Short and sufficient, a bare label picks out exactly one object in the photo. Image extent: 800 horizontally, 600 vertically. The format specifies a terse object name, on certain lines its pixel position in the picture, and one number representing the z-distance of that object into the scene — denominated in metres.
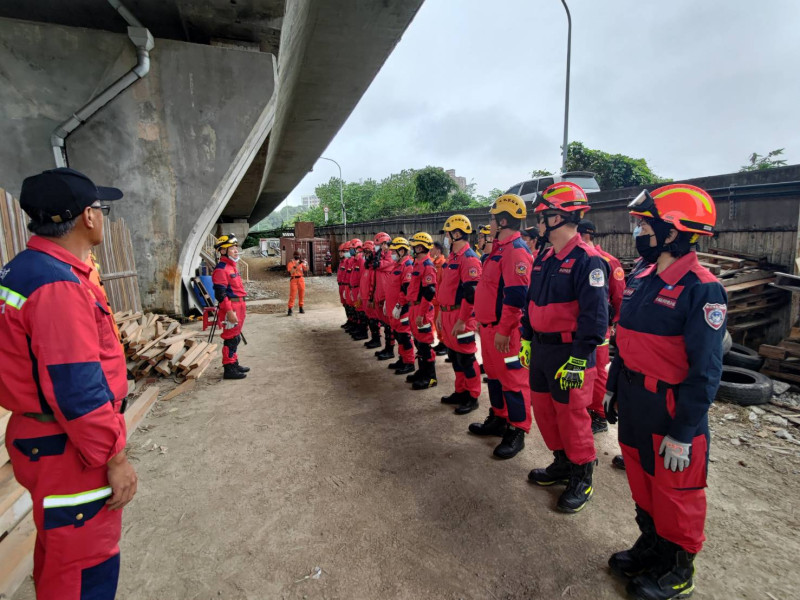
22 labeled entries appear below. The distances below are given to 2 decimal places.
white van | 12.89
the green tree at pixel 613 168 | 21.20
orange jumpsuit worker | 11.80
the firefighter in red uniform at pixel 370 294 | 8.23
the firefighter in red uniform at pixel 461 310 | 4.62
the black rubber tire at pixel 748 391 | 4.64
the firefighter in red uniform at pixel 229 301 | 6.11
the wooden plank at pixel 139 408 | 4.39
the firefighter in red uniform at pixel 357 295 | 9.41
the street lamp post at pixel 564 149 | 12.78
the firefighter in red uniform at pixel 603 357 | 4.21
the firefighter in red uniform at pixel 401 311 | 6.43
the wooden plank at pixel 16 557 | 2.29
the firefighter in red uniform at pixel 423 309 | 5.70
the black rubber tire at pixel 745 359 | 5.44
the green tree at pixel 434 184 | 32.53
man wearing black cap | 1.49
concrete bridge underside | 7.36
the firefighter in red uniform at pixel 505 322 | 3.68
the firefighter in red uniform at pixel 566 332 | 2.82
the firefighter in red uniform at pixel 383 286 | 7.46
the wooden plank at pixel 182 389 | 5.52
